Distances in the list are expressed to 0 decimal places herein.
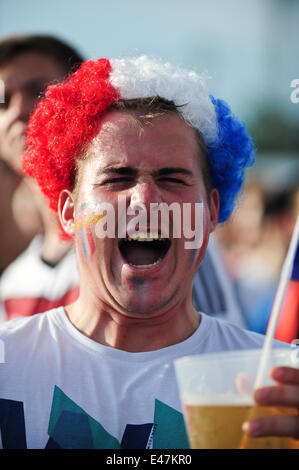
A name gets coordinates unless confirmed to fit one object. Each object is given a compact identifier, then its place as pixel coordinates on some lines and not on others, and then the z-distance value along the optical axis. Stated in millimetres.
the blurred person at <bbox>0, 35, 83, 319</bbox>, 3113
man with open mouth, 1751
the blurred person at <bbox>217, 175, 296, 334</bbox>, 4895
